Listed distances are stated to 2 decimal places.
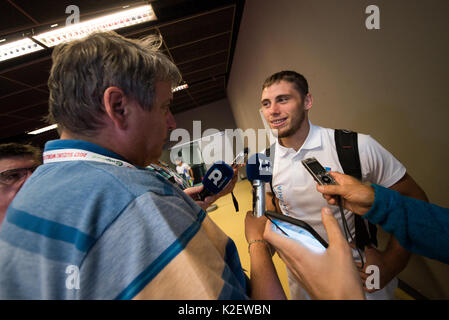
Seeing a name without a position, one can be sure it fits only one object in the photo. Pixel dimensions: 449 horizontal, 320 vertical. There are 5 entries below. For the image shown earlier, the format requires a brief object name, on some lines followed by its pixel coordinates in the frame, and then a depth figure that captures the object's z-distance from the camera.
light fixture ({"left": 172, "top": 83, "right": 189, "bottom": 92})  5.35
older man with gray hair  0.34
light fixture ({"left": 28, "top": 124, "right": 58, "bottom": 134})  5.49
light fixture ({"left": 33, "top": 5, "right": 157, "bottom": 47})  2.25
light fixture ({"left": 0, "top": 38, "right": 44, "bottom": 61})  2.28
